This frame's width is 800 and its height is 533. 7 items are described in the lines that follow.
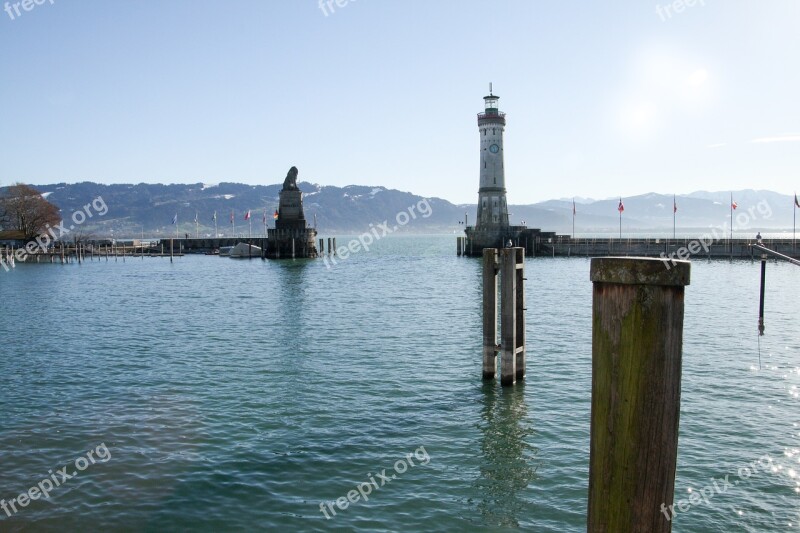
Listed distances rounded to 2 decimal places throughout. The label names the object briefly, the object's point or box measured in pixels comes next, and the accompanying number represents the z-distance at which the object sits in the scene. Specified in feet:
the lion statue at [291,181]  323.57
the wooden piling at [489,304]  55.94
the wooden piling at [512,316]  55.47
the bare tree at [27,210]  349.82
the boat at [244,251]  361.51
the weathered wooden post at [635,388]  14.02
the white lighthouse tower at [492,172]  296.71
